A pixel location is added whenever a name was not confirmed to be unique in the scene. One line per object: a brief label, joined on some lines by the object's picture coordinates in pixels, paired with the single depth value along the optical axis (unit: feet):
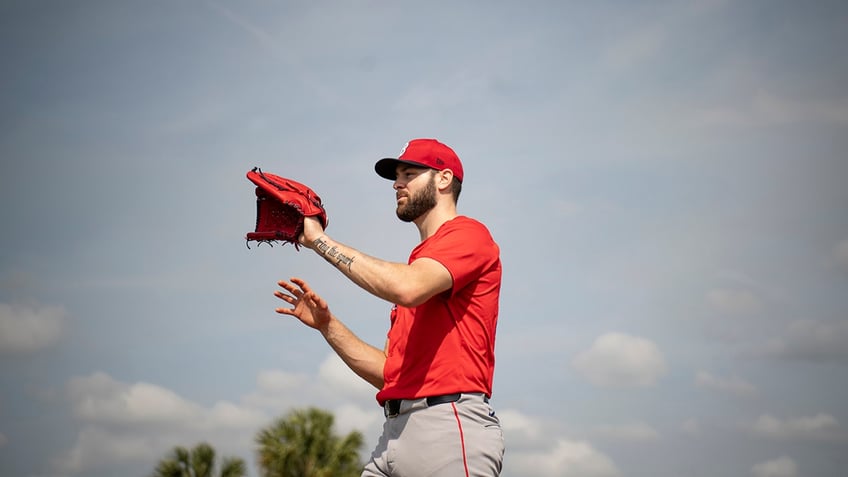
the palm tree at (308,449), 73.87
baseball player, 15.28
